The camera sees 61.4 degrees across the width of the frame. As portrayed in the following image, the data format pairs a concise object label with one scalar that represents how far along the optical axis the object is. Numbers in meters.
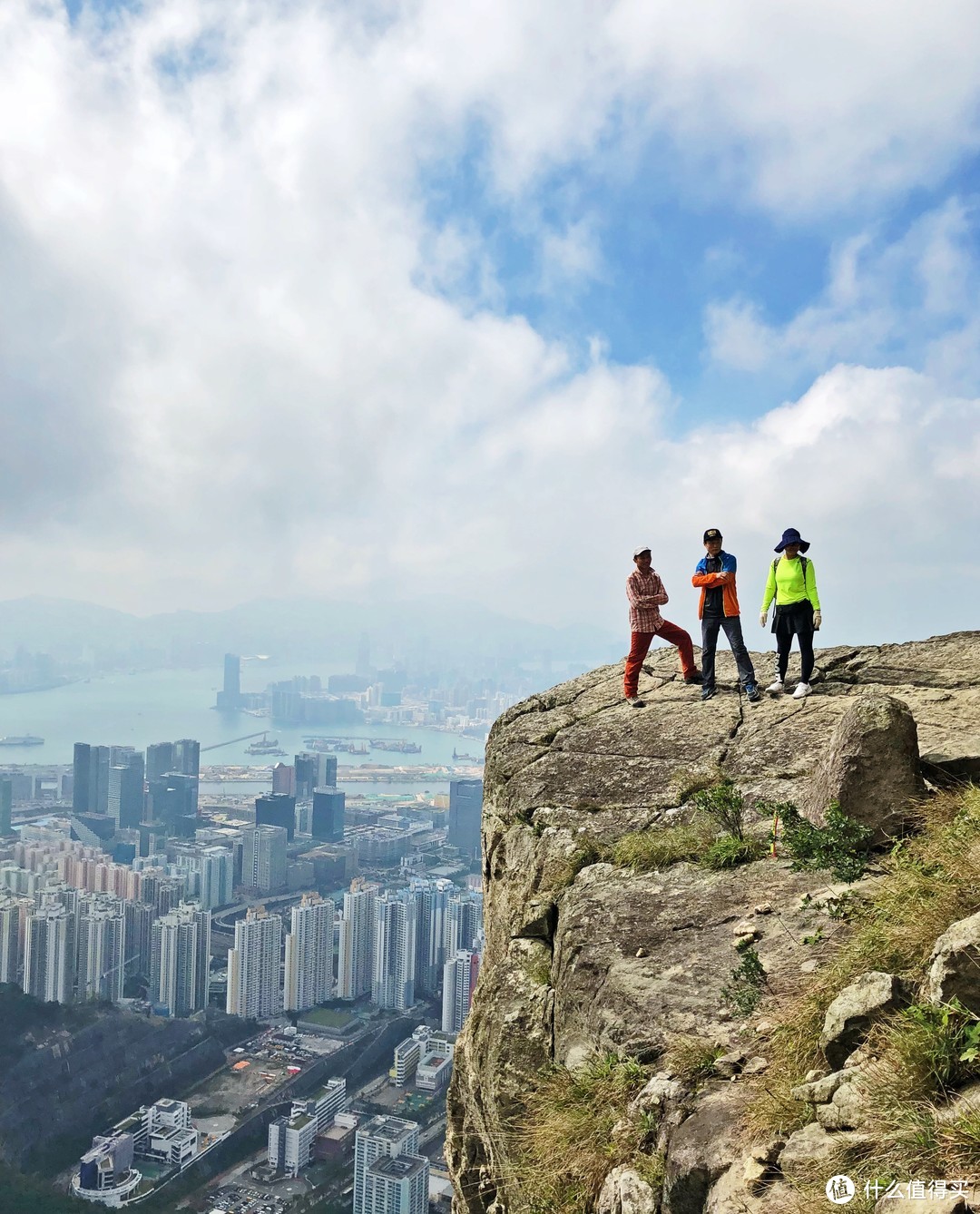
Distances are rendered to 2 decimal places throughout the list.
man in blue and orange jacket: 10.05
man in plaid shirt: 10.40
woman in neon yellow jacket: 9.65
